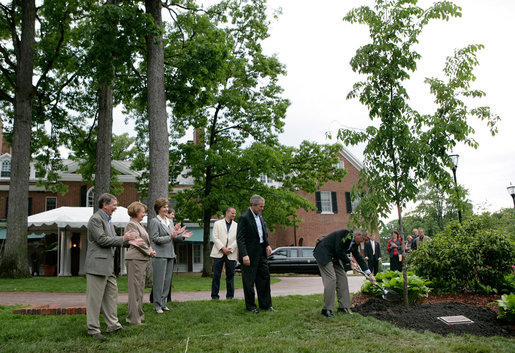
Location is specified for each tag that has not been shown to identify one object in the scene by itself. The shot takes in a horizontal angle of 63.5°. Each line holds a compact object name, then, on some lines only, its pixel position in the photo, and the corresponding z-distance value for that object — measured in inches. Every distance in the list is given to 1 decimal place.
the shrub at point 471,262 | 334.0
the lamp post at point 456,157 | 591.4
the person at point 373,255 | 573.6
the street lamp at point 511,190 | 708.0
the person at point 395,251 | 593.0
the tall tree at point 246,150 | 767.1
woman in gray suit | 273.9
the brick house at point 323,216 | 1277.1
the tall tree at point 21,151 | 609.3
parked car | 874.8
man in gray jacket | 209.9
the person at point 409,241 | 594.9
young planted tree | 286.5
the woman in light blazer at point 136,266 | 240.2
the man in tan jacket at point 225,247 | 345.7
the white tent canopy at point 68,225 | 777.6
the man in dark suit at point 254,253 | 285.4
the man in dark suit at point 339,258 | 272.2
